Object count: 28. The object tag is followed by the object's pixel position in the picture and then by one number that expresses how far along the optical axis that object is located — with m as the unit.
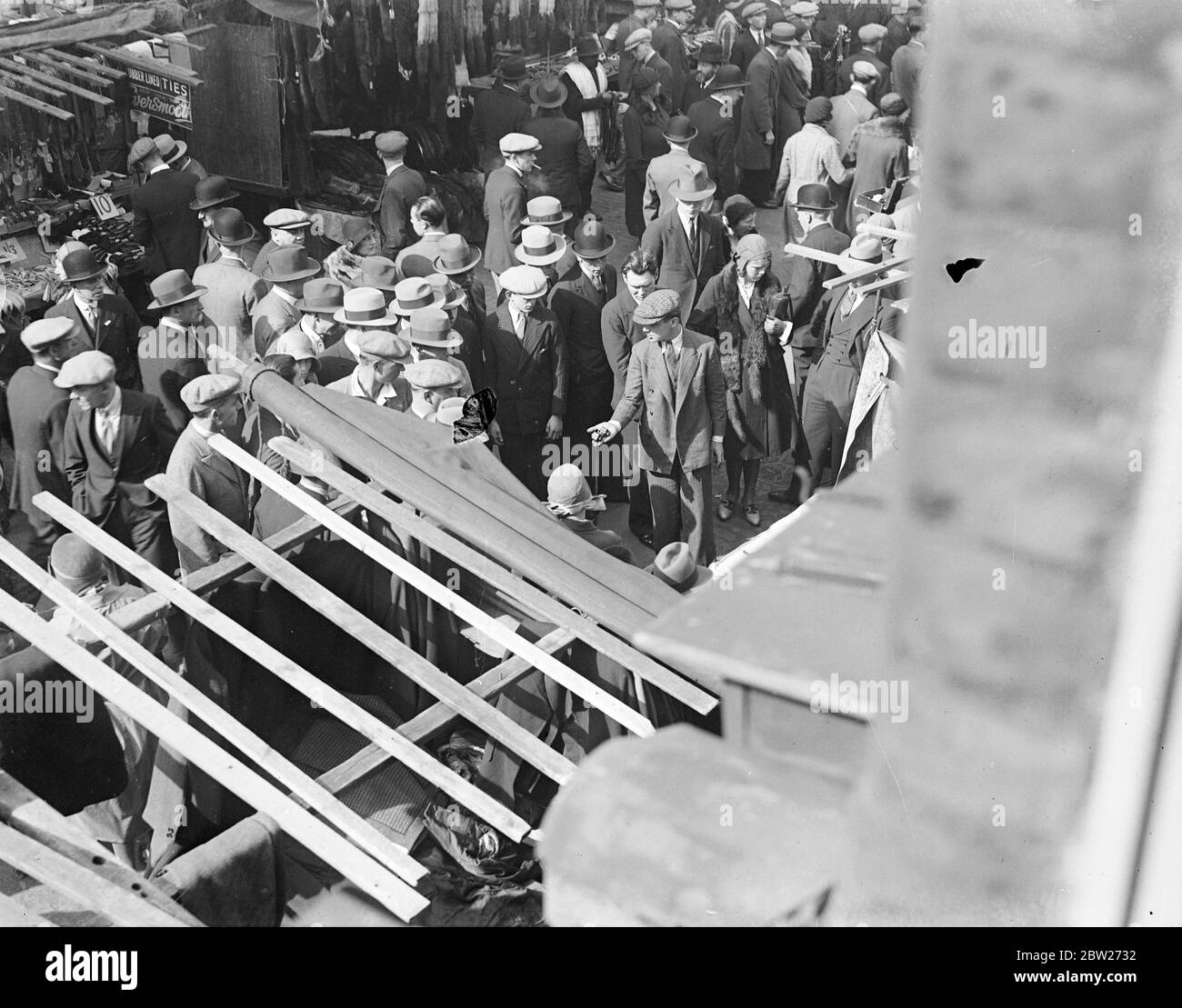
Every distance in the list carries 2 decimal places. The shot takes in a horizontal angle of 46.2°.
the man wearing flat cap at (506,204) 10.72
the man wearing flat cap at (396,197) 11.22
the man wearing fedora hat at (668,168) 11.43
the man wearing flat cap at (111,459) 6.66
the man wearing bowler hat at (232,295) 8.44
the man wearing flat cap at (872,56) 14.84
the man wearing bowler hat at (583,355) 8.89
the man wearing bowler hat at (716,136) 13.67
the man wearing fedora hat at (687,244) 9.90
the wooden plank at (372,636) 4.21
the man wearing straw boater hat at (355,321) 7.81
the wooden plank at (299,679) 3.95
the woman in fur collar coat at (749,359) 9.05
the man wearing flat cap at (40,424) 6.84
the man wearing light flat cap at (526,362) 8.46
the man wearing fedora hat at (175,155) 11.18
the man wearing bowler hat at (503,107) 13.39
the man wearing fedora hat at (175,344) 7.70
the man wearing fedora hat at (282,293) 8.23
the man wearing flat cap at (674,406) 7.94
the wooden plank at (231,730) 3.75
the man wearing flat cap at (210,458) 6.18
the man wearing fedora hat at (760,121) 14.59
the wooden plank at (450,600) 4.27
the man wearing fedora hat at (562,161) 12.55
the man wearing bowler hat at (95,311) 8.13
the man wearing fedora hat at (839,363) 8.23
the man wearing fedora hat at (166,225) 10.48
